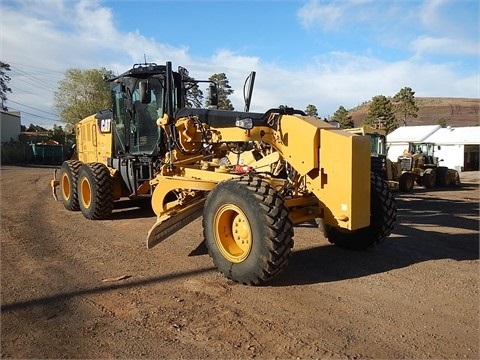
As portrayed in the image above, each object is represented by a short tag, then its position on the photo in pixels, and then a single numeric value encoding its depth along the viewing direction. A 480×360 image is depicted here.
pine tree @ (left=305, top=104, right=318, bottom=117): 64.75
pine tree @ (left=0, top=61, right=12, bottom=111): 65.93
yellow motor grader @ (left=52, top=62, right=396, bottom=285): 4.47
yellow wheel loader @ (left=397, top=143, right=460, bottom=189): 20.38
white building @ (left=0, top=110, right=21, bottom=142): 40.69
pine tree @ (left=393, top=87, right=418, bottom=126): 59.69
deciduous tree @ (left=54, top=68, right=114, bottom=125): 43.88
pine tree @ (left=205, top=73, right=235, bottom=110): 40.65
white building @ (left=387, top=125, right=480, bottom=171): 35.22
